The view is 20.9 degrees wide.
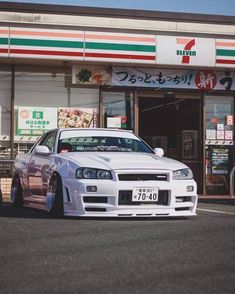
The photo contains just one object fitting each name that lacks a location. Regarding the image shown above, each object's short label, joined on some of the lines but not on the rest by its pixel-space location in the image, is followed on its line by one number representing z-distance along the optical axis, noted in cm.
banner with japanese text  1561
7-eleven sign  1493
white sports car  771
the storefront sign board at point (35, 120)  1520
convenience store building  1448
